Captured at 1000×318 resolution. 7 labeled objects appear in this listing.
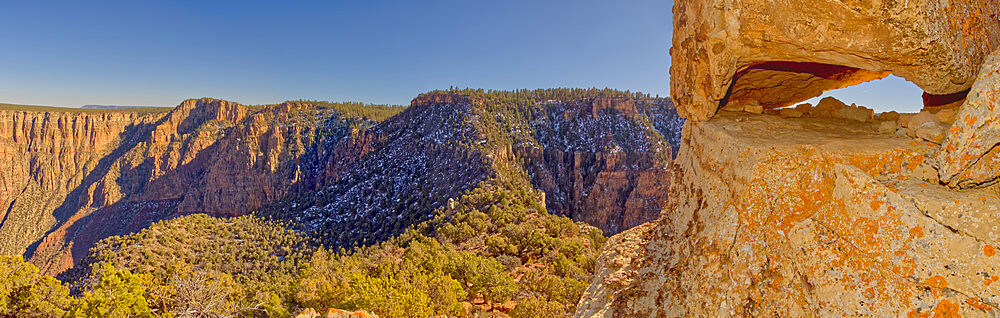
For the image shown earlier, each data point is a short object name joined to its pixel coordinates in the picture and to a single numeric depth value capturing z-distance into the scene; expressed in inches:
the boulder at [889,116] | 261.3
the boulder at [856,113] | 272.8
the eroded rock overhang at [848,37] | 190.1
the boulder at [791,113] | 305.4
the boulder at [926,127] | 171.8
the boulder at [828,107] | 299.6
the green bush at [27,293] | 563.8
